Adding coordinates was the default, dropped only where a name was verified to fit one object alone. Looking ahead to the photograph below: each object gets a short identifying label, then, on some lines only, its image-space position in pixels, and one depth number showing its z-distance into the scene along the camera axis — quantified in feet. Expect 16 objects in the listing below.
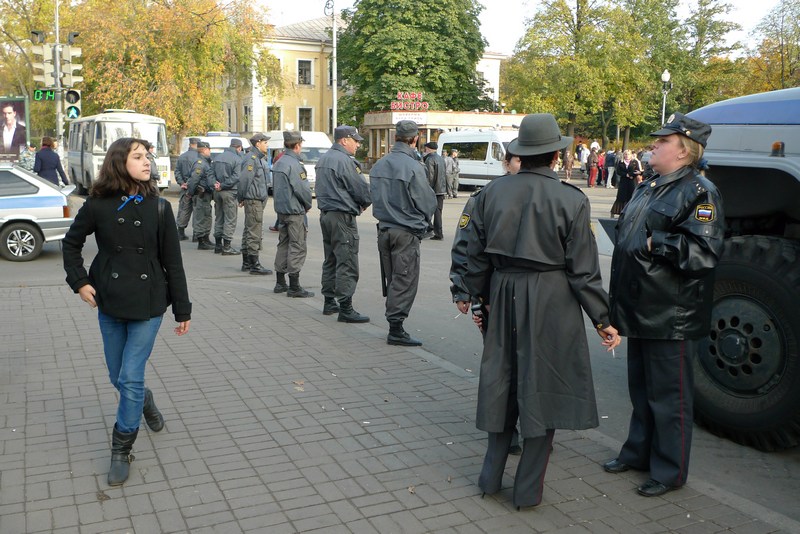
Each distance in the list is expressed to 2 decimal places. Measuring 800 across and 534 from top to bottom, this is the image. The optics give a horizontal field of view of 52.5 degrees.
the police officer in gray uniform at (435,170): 51.62
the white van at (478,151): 102.69
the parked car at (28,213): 42.24
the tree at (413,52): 163.02
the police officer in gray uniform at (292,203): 31.22
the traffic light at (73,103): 62.23
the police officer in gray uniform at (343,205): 27.25
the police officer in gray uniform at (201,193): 47.57
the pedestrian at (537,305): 12.71
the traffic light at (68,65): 64.08
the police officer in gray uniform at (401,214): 23.82
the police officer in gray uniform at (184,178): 51.13
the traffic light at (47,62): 64.95
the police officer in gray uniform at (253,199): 38.75
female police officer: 13.62
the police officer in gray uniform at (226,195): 44.57
